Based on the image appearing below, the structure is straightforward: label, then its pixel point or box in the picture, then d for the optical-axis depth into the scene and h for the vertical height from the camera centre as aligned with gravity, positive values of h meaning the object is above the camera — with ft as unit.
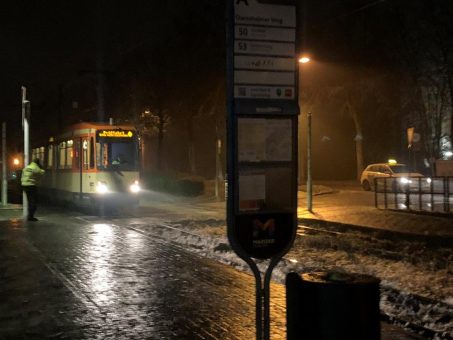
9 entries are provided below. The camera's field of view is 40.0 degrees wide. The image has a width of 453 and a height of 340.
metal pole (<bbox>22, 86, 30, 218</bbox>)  68.91 +4.10
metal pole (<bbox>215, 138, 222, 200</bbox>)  90.78 -0.50
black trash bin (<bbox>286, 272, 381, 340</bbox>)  16.25 -3.63
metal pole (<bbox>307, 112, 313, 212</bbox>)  68.74 -0.84
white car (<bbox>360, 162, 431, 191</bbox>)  108.37 -0.12
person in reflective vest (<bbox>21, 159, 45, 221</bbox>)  65.16 -1.05
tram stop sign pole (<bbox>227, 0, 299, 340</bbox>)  17.58 +1.15
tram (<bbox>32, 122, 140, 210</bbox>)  75.61 +0.78
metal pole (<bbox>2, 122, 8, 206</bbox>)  87.76 -0.19
